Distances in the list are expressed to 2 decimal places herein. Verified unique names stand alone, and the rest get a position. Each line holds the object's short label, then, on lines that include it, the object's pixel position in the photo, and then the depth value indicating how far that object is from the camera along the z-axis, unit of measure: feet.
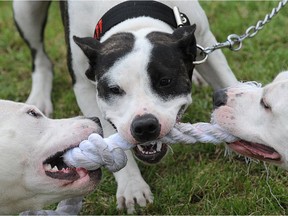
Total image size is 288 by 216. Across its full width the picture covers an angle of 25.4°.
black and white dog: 10.73
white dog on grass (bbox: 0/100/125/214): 9.31
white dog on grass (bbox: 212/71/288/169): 9.67
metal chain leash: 12.21
